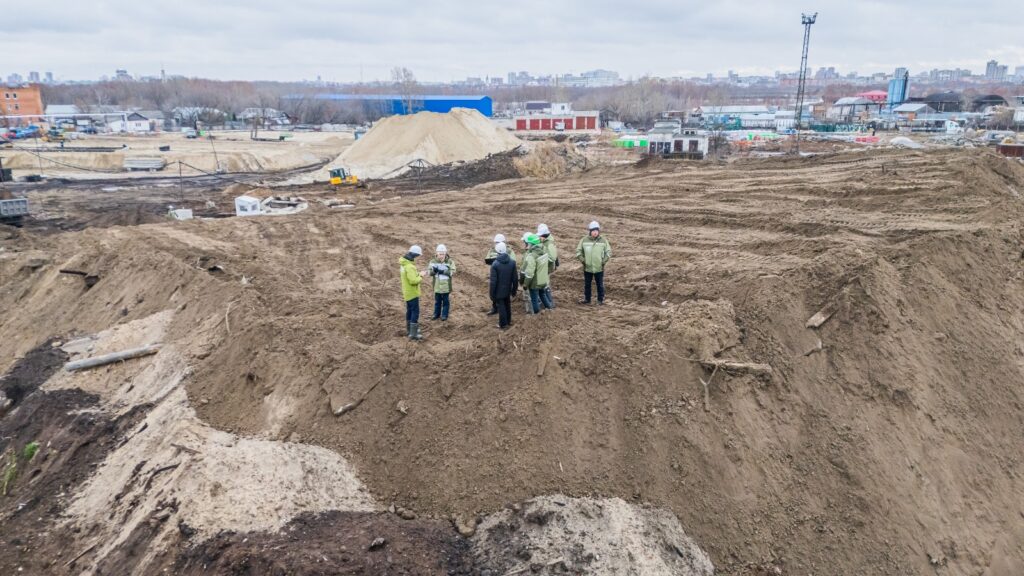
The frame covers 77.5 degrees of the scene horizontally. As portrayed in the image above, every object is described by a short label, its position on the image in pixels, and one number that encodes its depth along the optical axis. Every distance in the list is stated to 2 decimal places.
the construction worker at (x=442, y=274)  10.09
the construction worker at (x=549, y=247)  10.43
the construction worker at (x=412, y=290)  9.72
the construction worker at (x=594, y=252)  10.78
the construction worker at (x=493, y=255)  9.90
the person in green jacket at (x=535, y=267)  9.88
